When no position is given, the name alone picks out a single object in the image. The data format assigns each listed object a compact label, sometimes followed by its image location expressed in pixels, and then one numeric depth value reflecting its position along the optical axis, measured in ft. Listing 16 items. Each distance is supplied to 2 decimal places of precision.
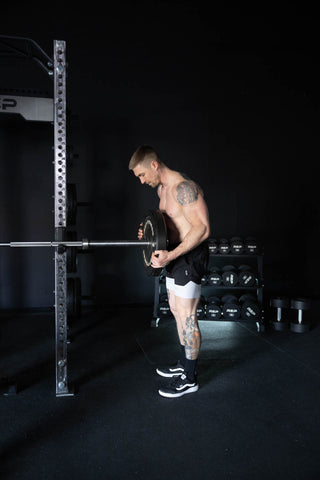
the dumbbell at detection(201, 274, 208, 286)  11.10
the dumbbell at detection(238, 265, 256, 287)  11.09
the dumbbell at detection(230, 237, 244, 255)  11.28
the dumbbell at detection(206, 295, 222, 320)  10.96
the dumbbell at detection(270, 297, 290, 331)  11.11
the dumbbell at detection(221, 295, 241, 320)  10.90
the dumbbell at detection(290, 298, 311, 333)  10.96
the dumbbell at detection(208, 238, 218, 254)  11.20
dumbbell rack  10.99
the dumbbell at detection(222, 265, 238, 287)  11.13
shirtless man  6.66
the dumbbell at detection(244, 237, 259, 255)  11.22
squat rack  6.50
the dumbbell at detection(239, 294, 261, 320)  10.89
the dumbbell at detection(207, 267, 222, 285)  11.16
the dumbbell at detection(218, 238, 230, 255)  11.26
